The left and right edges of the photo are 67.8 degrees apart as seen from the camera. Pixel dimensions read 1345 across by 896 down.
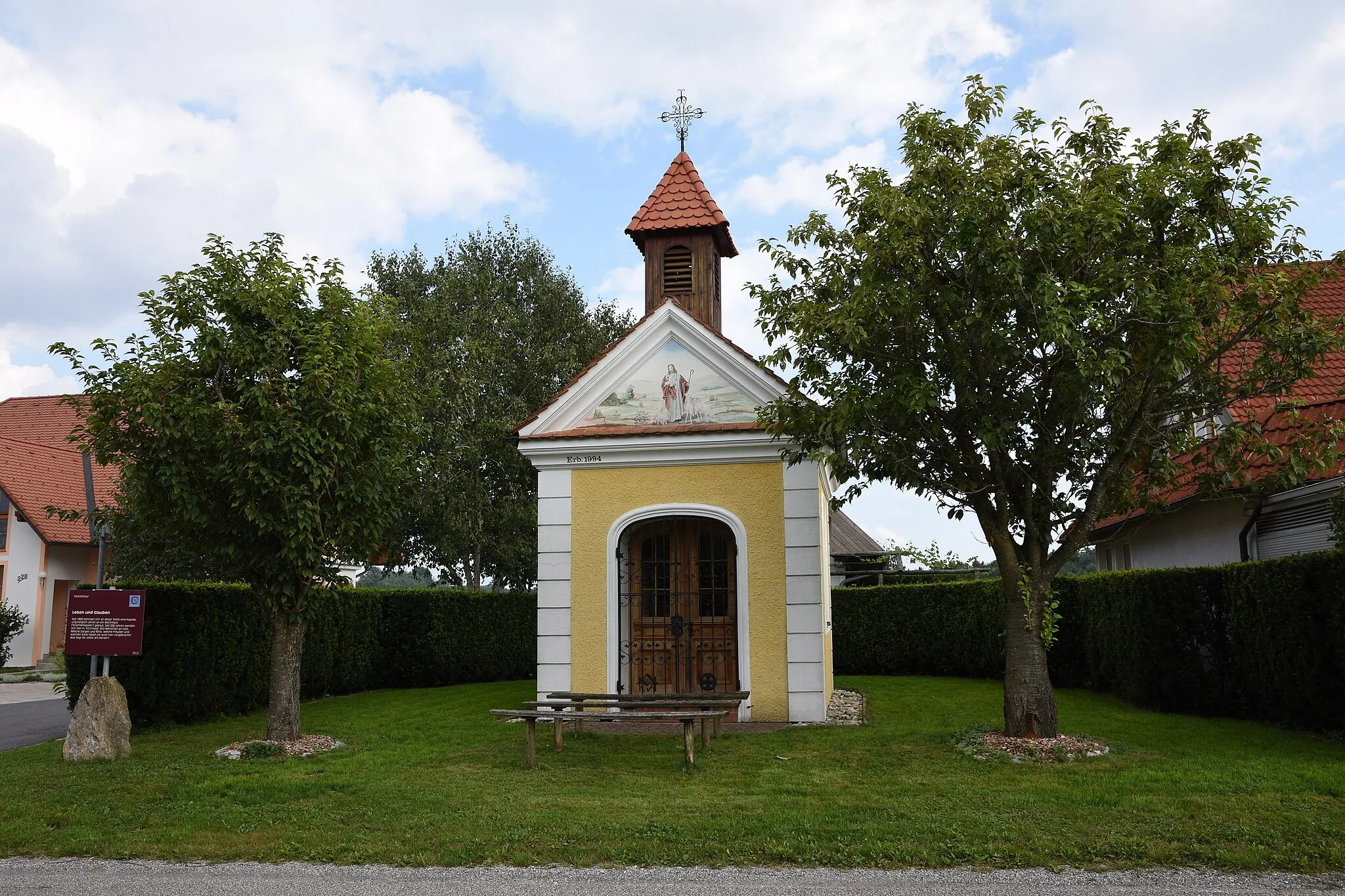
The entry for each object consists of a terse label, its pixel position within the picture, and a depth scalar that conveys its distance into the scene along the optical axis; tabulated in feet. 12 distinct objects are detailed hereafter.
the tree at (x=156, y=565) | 74.02
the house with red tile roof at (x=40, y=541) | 97.86
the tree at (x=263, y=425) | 35.86
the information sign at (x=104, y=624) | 38.50
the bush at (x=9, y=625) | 91.25
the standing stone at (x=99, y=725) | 35.94
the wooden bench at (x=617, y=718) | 31.68
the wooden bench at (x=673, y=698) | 35.55
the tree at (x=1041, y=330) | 32.04
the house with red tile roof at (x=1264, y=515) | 43.39
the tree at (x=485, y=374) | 80.89
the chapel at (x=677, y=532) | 42.96
